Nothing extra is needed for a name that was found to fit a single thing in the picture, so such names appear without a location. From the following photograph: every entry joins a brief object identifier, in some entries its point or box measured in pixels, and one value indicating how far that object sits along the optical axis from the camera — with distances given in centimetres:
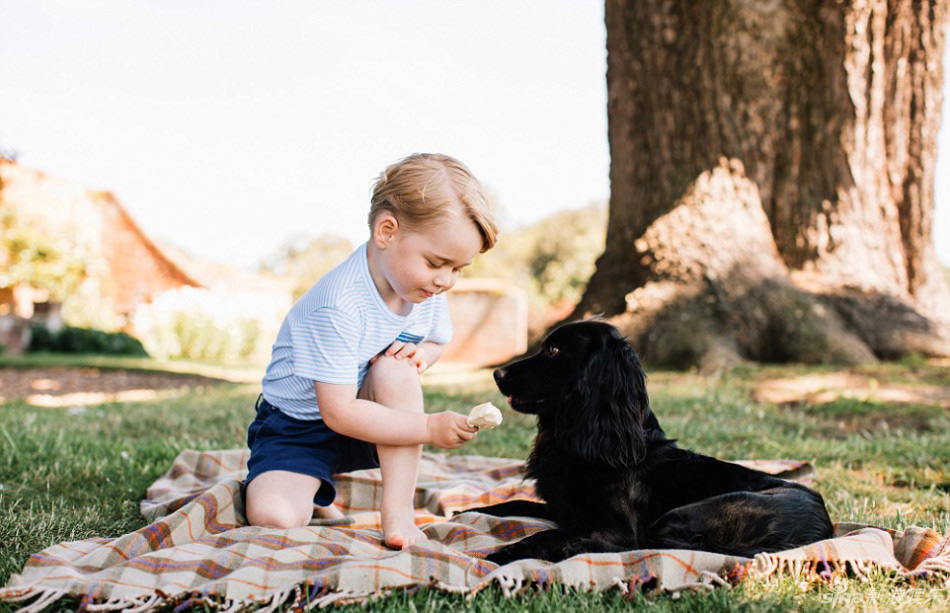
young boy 237
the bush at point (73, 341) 1450
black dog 219
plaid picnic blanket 179
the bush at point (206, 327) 1588
